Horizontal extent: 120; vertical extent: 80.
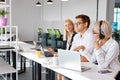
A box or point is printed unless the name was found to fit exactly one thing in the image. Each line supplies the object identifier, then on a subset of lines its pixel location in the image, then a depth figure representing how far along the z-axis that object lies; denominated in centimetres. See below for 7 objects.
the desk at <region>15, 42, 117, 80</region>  161
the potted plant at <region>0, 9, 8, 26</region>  268
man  238
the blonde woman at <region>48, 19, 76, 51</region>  277
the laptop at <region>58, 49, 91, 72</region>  178
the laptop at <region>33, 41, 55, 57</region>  262
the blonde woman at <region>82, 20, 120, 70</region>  192
